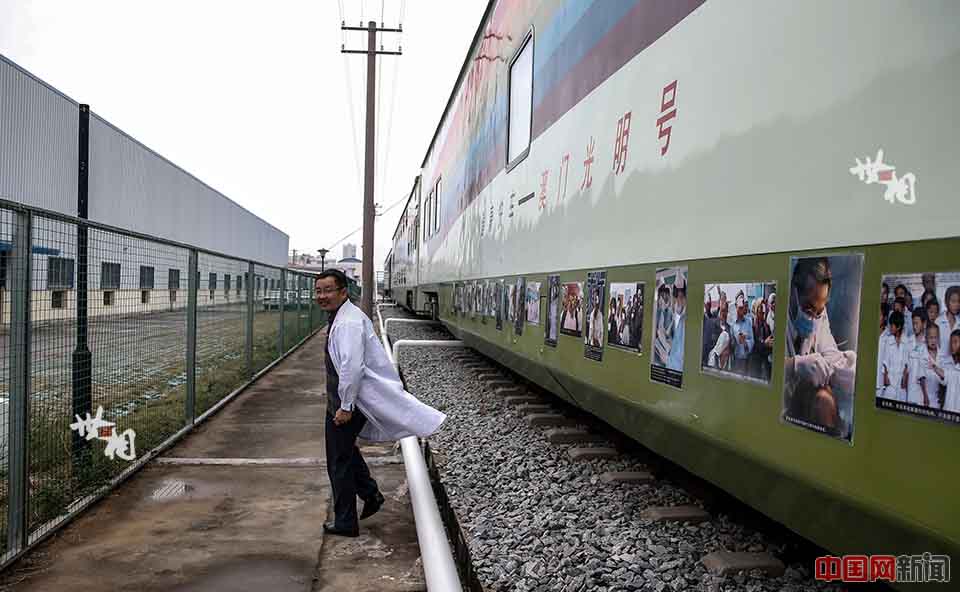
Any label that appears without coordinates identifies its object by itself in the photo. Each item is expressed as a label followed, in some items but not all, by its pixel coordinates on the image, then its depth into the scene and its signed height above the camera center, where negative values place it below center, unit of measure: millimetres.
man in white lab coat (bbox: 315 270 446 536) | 3969 -662
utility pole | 19234 +2212
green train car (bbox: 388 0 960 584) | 1786 +133
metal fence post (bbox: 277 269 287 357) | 12457 -240
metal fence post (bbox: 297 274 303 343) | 15263 -622
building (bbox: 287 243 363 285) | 91975 +2643
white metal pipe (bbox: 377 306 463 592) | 2508 -1000
